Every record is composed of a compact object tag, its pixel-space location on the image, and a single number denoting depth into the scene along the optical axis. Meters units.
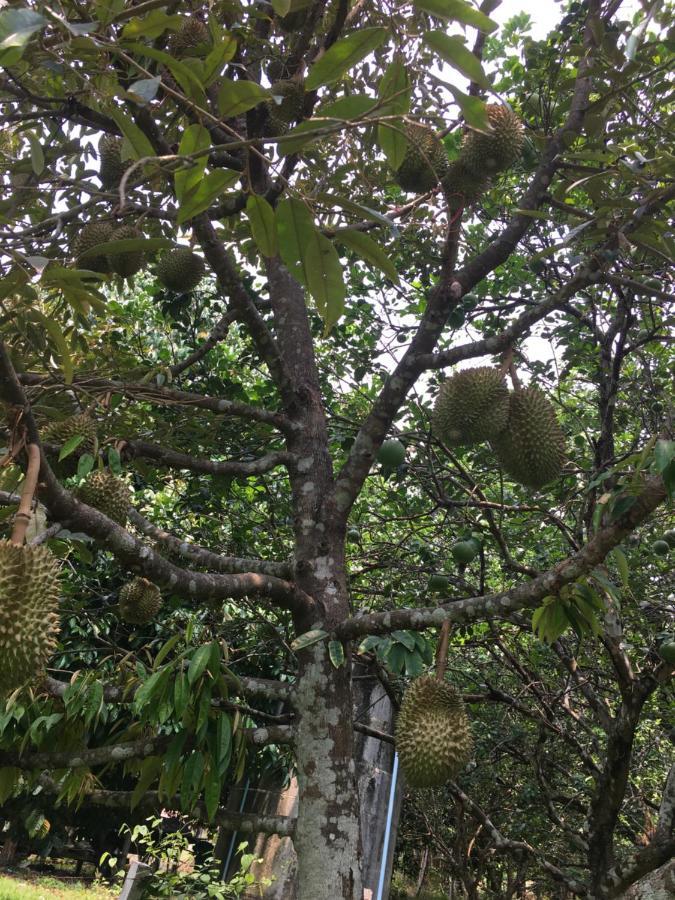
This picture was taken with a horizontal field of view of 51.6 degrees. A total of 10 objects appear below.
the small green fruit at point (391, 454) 2.55
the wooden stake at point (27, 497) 1.10
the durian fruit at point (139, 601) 2.52
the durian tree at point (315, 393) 1.18
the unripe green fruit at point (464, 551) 2.58
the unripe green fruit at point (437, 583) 2.81
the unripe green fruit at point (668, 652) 2.43
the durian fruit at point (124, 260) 2.29
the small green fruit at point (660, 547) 2.84
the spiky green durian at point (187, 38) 2.32
